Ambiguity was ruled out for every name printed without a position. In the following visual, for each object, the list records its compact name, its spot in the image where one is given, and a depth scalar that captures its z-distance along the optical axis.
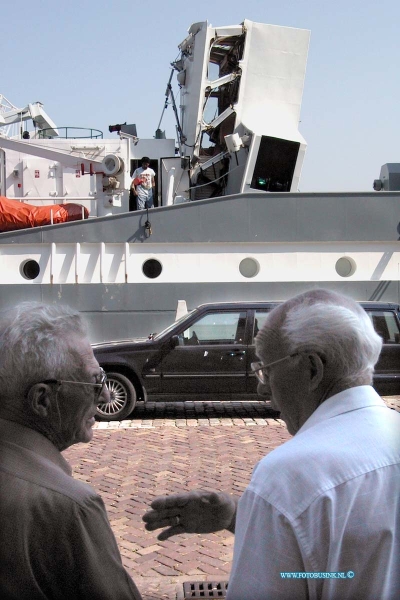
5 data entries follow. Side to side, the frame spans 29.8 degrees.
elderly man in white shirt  1.67
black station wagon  9.84
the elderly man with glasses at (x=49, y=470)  1.83
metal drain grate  4.05
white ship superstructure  13.72
